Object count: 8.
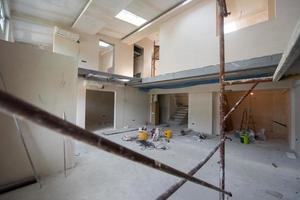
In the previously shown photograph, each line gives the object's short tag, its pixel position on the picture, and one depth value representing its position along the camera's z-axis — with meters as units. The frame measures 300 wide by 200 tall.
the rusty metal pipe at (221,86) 1.95
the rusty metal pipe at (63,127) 0.36
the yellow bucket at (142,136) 5.16
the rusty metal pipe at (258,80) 1.80
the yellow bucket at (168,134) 5.76
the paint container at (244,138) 5.17
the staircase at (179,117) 9.37
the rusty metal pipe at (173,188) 0.89
